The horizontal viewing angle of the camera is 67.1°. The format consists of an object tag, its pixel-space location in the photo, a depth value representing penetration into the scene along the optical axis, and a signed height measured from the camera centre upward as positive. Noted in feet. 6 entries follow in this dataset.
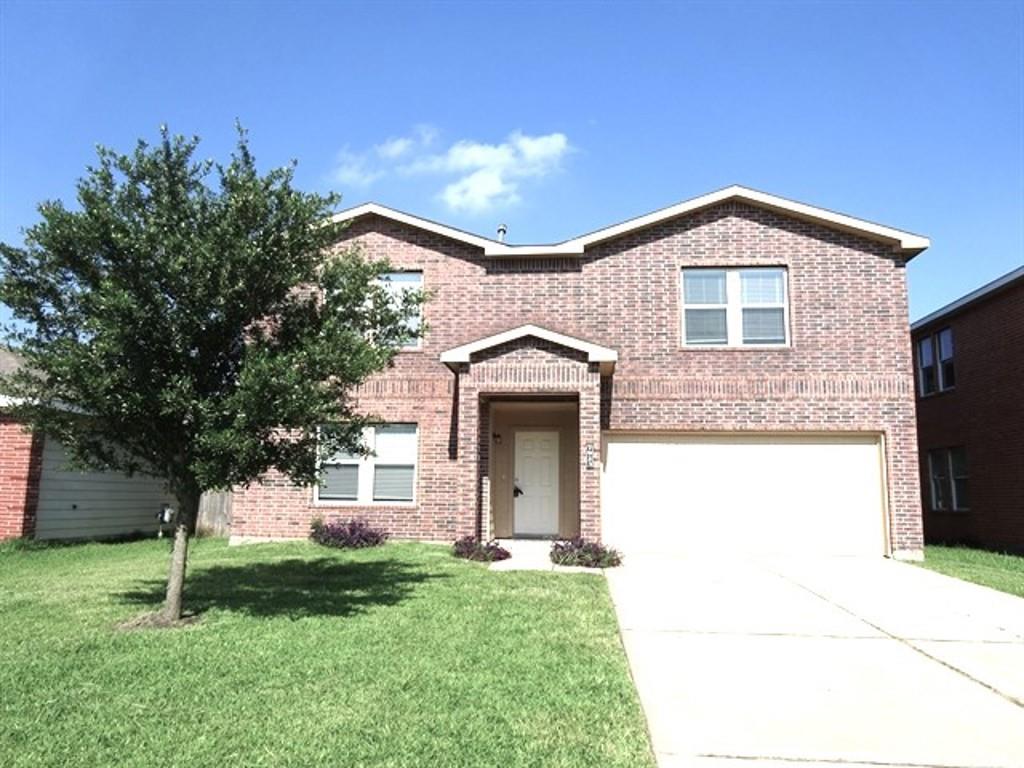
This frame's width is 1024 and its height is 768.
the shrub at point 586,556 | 37.35 -3.17
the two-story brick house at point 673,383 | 43.34 +6.18
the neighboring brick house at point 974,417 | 53.52 +6.06
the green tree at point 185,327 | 23.29 +4.94
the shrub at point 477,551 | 39.01 -3.19
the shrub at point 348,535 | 43.70 -2.81
